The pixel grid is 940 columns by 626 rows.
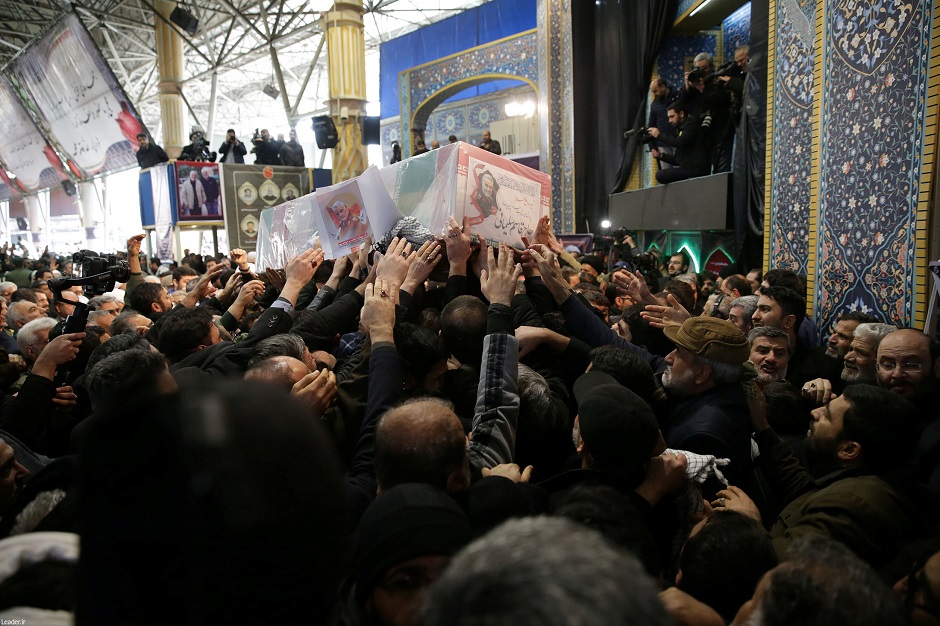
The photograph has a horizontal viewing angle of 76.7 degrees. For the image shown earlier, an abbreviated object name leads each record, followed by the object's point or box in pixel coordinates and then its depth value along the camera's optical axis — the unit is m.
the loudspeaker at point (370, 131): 10.26
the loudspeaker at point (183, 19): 12.94
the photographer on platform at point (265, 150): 10.85
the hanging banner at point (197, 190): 9.52
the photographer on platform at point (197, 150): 10.38
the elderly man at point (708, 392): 1.68
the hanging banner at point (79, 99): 12.02
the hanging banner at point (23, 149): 15.52
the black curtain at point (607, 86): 7.71
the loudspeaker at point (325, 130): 9.84
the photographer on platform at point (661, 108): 6.74
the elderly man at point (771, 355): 2.54
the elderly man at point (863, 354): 2.44
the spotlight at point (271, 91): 15.95
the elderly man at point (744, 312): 3.19
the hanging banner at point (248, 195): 9.83
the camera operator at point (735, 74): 5.75
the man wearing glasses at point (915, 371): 2.13
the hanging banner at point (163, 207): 9.70
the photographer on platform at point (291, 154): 10.91
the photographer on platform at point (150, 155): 11.22
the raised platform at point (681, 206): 5.81
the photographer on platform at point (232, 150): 10.66
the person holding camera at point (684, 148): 6.14
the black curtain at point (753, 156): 4.89
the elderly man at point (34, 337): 2.89
